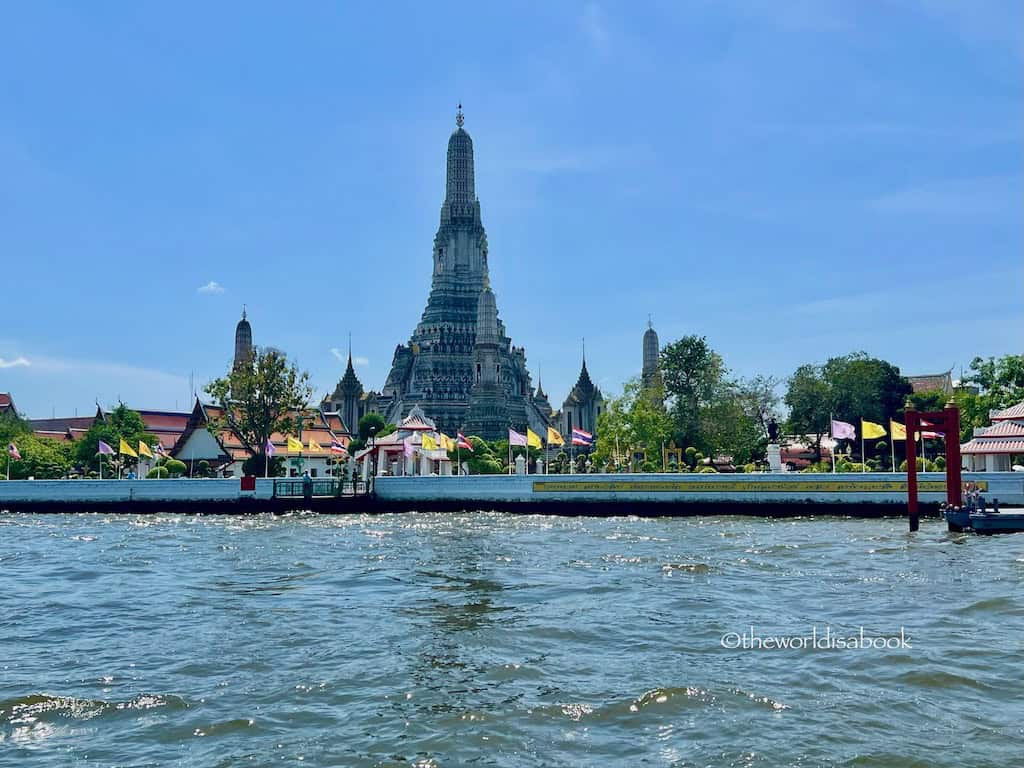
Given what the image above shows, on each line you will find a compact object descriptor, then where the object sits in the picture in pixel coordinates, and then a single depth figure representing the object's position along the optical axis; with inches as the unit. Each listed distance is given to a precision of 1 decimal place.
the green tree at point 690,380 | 2409.2
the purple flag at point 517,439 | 1847.9
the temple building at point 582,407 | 4879.4
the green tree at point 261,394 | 2283.5
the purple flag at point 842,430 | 1576.0
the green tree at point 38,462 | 2546.8
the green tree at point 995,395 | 2166.6
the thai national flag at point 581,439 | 1878.7
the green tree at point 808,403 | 2824.8
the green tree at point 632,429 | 2324.1
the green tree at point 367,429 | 3280.0
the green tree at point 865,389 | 2837.1
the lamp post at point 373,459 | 2071.9
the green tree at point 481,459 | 2600.9
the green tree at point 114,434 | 2699.3
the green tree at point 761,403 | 2778.1
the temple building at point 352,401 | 4616.1
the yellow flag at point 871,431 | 1610.4
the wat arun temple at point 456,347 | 3983.8
